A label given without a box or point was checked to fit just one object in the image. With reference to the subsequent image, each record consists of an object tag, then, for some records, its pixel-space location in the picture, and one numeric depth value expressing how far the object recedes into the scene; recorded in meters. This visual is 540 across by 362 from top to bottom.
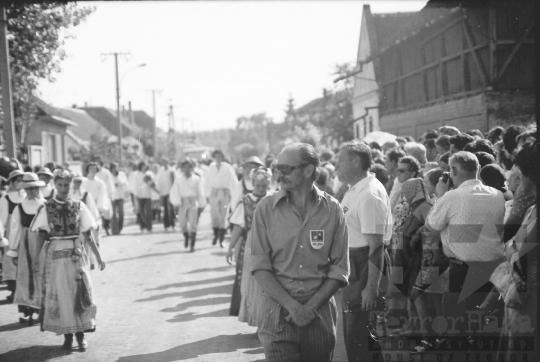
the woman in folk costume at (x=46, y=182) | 12.12
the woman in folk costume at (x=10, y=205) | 10.64
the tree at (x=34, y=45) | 19.24
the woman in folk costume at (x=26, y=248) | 9.52
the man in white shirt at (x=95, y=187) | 16.50
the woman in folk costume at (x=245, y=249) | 8.45
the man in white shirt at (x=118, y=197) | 21.56
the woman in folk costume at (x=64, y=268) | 7.98
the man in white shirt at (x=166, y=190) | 22.20
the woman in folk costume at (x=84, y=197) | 10.30
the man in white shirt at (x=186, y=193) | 17.67
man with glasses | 4.53
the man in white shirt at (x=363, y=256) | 5.85
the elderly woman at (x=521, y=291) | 4.77
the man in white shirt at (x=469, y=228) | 6.33
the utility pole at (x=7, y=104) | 16.03
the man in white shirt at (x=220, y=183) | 18.23
